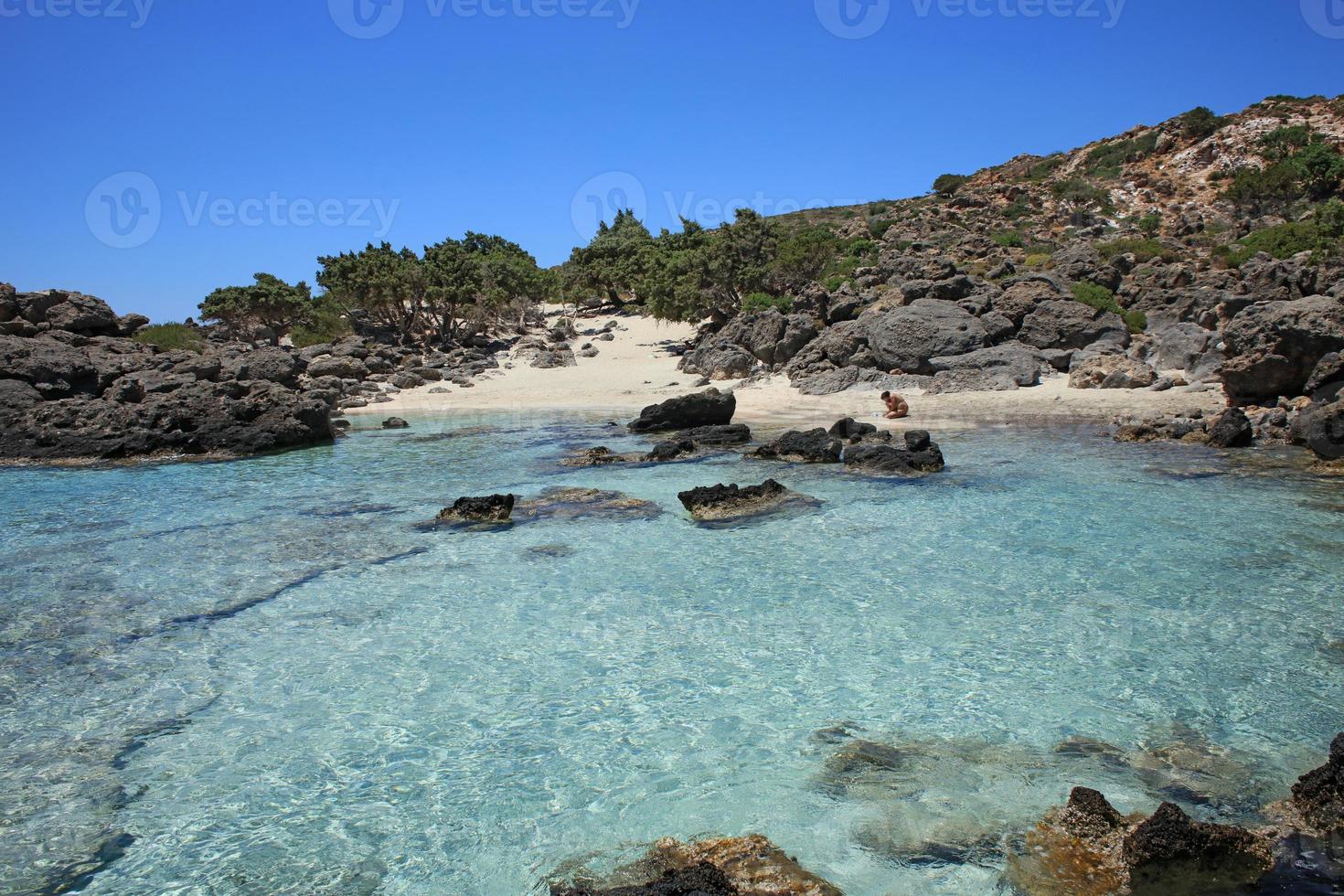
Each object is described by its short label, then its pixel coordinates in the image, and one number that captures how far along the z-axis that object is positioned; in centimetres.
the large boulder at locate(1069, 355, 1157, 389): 2234
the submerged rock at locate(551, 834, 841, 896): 393
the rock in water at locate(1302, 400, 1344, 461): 1327
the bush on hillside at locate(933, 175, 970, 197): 7556
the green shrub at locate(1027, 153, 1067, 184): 7262
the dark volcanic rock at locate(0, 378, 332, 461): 1972
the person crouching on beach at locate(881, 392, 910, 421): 2117
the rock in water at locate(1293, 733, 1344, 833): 436
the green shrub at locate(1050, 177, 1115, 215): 5928
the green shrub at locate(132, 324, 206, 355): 3812
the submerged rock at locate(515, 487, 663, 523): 1252
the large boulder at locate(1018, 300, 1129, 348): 2545
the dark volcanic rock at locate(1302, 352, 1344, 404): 1571
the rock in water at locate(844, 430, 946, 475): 1480
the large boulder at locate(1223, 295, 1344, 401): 1650
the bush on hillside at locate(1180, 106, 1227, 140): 6481
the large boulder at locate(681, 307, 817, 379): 2977
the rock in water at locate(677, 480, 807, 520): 1215
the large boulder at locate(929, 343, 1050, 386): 2430
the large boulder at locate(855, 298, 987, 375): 2583
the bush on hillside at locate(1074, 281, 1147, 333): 2675
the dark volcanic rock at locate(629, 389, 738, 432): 2145
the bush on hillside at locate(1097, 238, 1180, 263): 3588
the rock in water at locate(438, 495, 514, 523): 1221
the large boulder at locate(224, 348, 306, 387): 2570
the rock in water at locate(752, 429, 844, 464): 1631
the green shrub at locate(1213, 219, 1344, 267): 2941
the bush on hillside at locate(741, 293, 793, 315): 3453
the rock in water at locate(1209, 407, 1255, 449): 1541
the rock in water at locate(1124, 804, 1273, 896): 401
